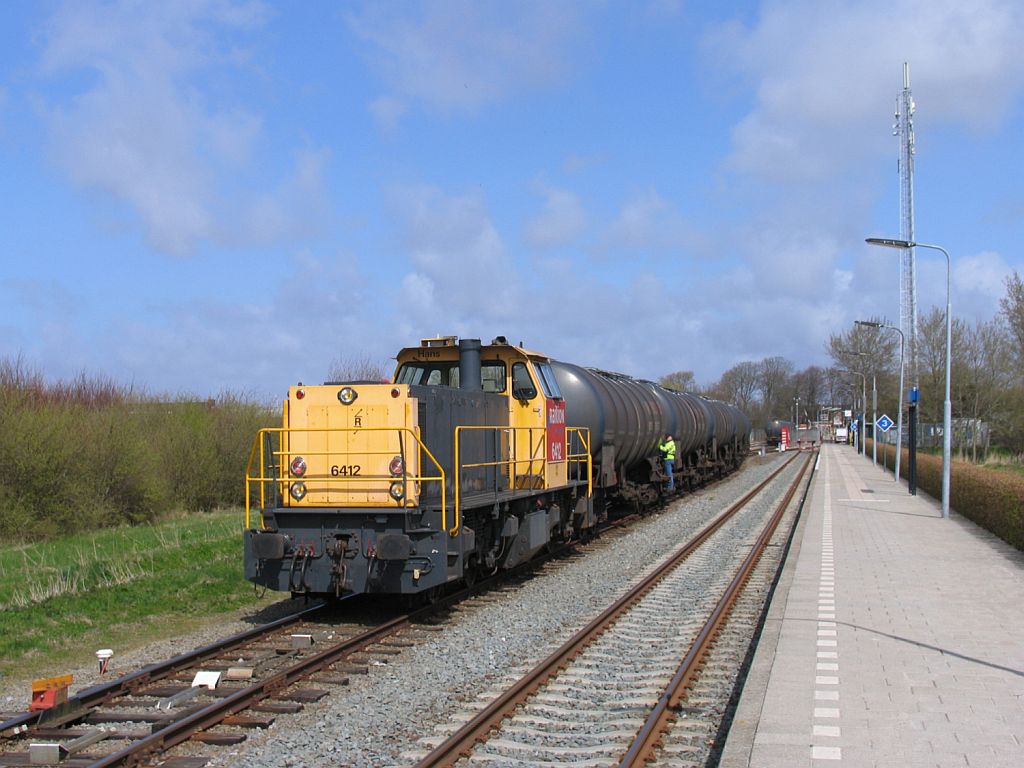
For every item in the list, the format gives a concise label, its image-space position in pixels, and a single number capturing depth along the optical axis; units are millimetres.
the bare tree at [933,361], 45500
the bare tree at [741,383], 124562
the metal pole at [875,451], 50469
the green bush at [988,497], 16359
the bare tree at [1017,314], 38344
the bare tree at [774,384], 126625
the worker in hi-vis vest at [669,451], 24447
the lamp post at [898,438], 35281
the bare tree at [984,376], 43219
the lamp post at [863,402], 60922
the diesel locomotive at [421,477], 9930
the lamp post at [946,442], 21438
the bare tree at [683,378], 104431
